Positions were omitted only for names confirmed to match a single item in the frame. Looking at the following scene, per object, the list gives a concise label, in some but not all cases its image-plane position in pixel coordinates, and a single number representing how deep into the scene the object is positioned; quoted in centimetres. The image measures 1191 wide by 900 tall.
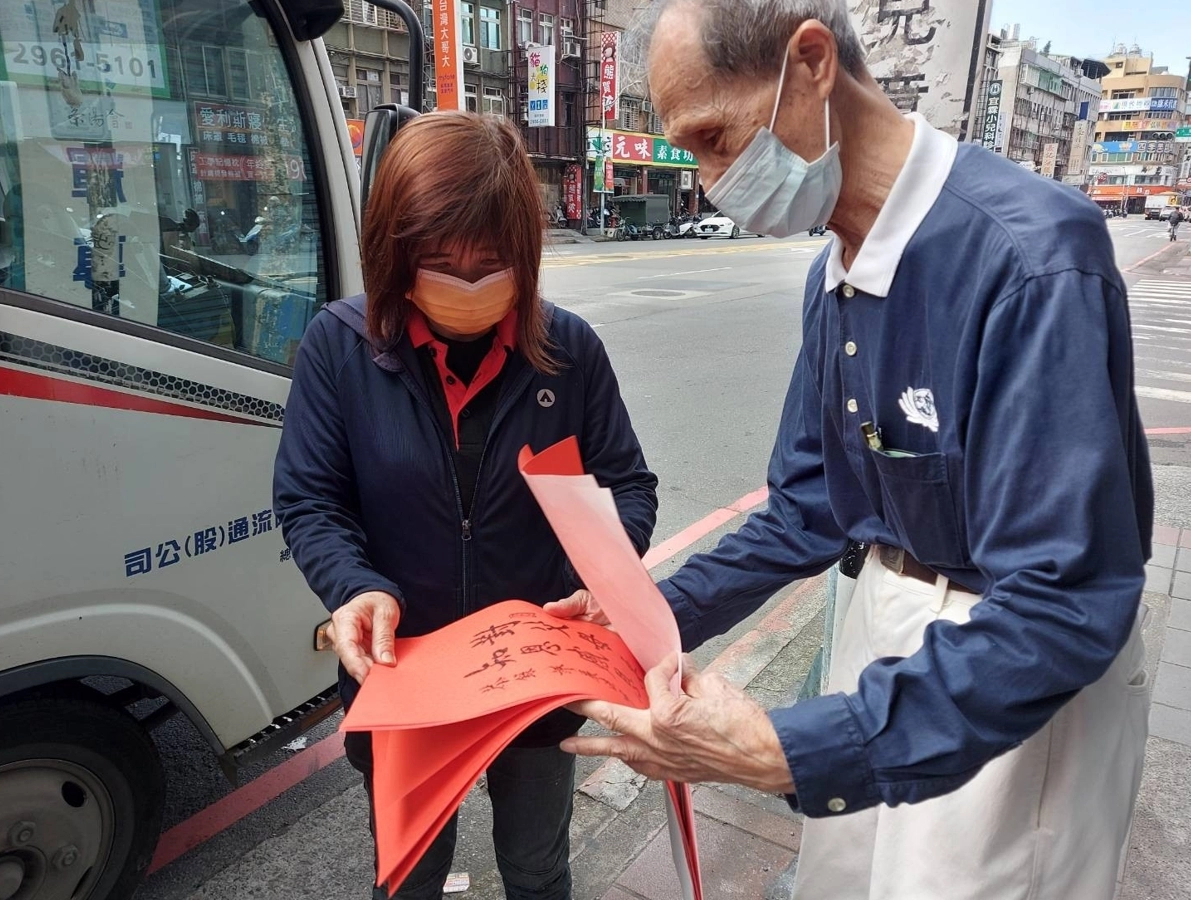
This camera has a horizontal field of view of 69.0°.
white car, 3566
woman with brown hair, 150
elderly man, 93
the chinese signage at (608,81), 3347
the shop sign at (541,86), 3272
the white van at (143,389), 166
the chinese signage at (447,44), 2104
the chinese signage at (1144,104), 9519
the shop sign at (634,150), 3619
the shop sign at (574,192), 3641
